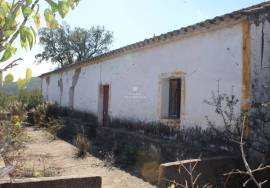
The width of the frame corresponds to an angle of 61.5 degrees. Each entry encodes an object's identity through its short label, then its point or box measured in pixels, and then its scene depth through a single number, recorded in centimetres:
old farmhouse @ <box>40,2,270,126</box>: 428
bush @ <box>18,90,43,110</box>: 1365
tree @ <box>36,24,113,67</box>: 2373
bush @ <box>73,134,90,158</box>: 616
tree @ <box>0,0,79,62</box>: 116
